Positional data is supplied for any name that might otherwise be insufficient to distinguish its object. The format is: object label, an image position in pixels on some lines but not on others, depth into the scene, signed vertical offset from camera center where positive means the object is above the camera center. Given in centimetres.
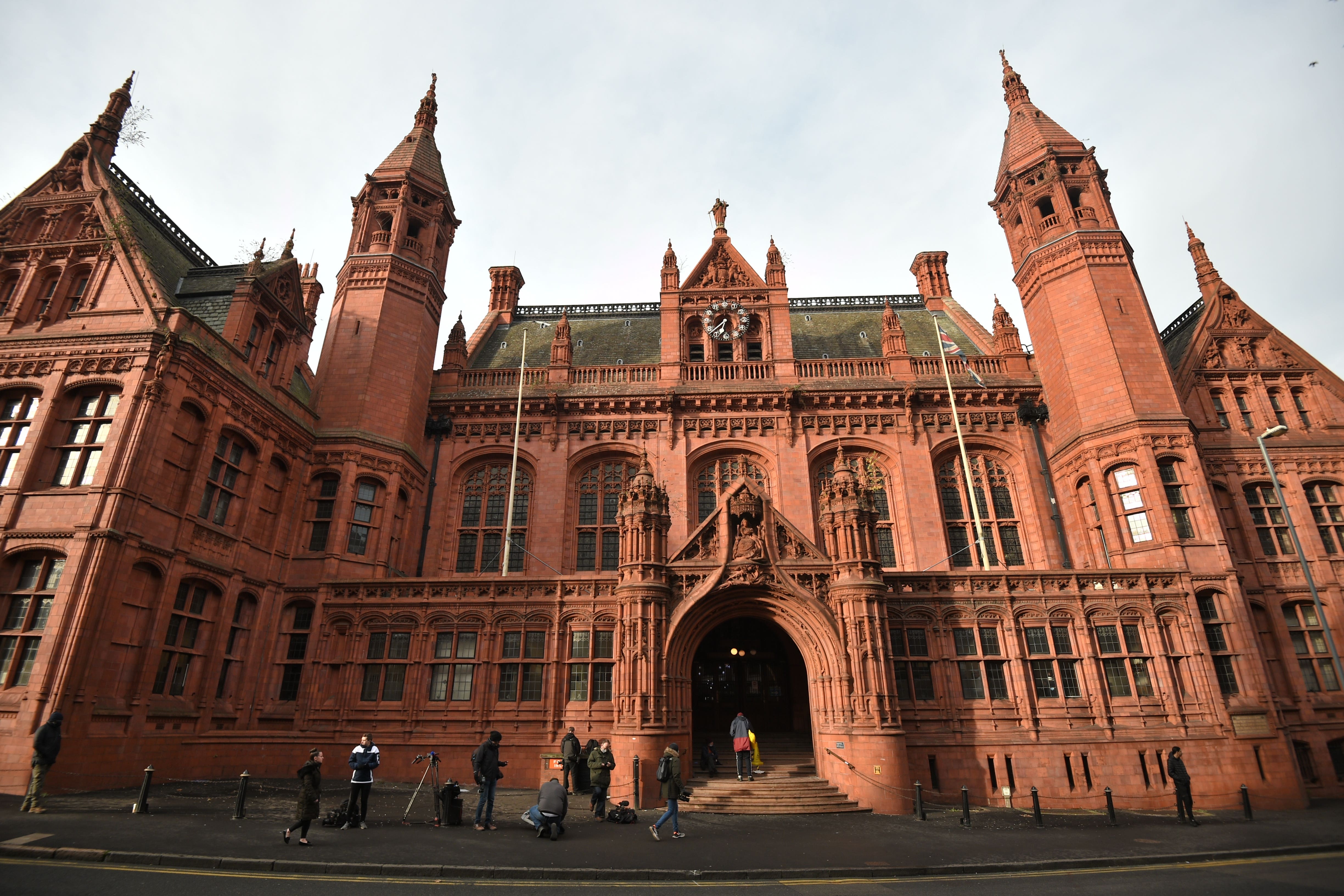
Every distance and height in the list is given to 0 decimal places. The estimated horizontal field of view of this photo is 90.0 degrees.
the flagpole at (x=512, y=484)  2736 +934
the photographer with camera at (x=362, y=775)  1430 -108
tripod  1500 -133
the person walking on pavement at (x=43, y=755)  1406 -59
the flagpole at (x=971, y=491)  2631 +858
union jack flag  3006 +1522
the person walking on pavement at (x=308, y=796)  1201 -126
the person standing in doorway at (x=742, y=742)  1977 -71
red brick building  1986 +679
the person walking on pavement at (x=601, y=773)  1639 -128
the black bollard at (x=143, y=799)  1438 -153
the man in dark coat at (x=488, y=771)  1455 -105
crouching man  1373 -176
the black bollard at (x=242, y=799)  1422 -154
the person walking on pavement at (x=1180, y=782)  1811 -180
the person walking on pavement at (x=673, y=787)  1388 -135
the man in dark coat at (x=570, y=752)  1883 -90
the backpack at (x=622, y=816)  1596 -218
